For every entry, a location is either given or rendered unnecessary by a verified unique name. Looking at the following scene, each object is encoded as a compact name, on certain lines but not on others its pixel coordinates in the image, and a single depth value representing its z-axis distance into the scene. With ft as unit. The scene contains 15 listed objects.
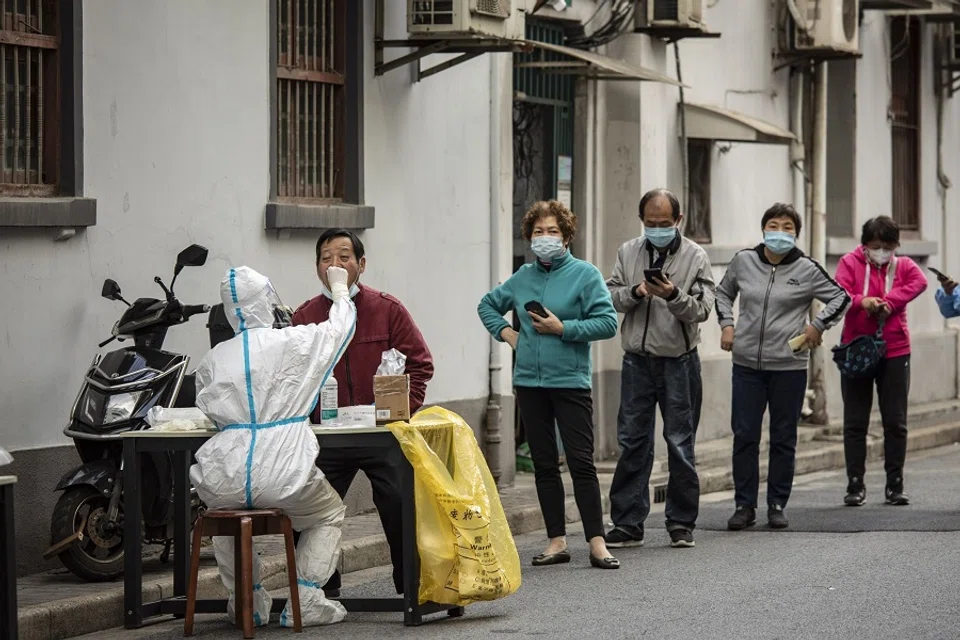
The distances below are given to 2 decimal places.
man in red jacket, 53.55
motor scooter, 56.75
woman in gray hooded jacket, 71.99
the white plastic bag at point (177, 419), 52.00
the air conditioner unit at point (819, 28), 112.70
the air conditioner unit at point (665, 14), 94.72
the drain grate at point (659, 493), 86.12
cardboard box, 51.20
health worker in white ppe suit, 49.33
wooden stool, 49.01
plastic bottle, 52.35
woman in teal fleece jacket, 61.40
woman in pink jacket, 80.03
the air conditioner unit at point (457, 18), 75.33
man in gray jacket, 66.84
